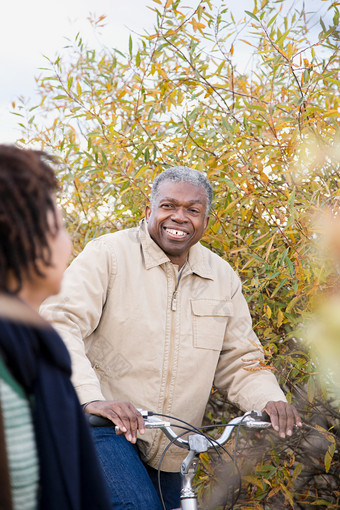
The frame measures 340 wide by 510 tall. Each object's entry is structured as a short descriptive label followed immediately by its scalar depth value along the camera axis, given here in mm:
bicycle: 2039
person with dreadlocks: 1180
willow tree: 2658
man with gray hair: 2570
